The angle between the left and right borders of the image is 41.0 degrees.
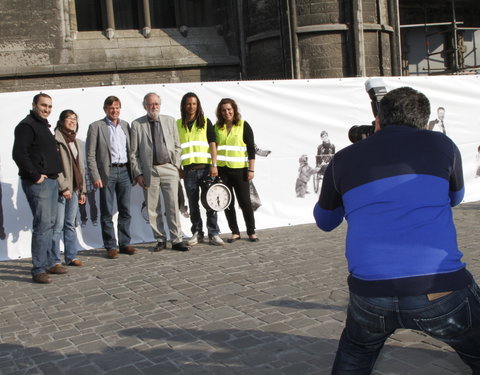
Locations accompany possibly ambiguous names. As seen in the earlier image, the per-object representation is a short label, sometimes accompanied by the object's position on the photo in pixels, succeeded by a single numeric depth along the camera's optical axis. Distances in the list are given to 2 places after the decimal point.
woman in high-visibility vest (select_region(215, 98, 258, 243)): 8.28
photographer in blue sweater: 2.59
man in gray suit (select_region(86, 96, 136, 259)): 7.83
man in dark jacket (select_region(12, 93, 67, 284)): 6.62
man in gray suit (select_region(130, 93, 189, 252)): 7.96
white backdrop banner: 8.23
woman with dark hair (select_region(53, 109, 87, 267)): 7.30
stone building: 13.88
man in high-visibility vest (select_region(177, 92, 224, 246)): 8.20
